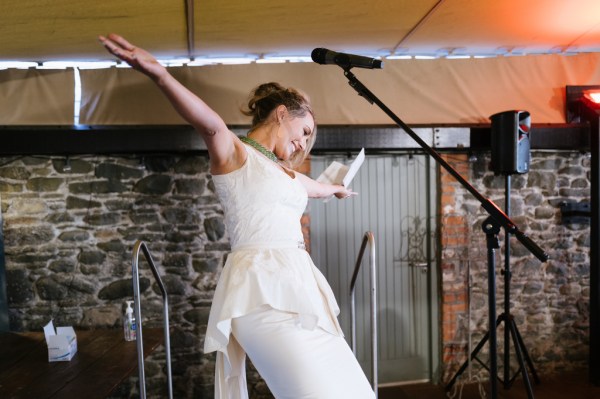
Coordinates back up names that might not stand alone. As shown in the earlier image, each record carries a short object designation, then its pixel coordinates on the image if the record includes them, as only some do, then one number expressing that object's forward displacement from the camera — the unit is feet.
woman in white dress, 3.90
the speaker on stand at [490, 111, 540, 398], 10.07
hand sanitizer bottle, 9.62
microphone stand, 5.29
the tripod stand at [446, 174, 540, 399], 9.34
